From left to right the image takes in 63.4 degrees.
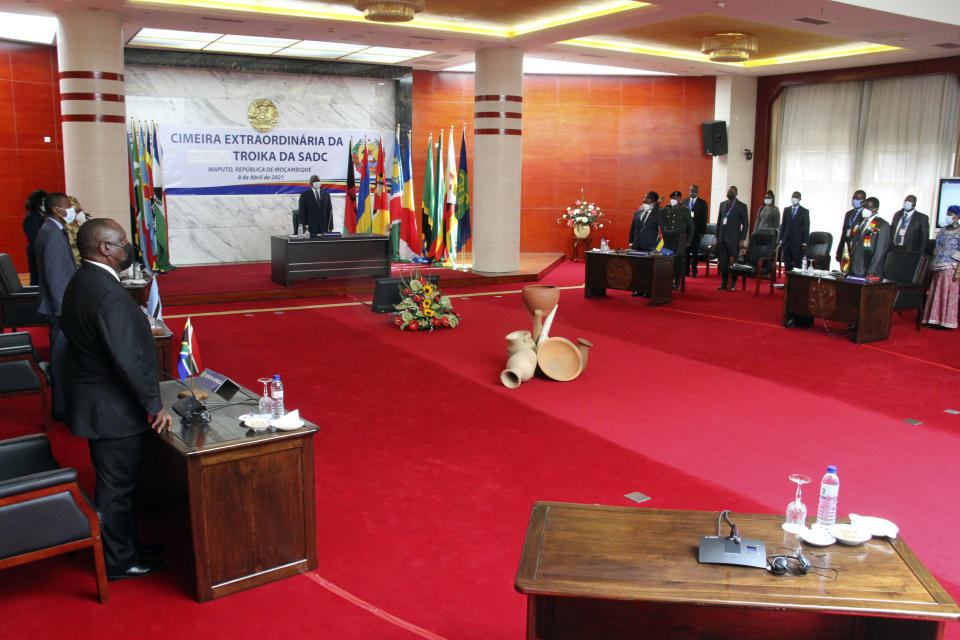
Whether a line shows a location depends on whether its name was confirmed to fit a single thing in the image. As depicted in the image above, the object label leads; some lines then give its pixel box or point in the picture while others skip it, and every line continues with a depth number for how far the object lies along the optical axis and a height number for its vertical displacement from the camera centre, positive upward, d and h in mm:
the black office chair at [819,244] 12281 -552
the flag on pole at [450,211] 13898 -124
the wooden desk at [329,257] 11617 -836
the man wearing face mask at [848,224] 10836 -201
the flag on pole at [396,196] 13836 +128
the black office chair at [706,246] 13753 -685
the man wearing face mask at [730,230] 12695 -358
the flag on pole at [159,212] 12562 -194
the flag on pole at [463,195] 13859 +162
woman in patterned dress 9586 -826
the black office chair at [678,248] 11867 -627
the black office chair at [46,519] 3129 -1312
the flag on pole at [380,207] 14016 -70
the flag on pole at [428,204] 14039 -6
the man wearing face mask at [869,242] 9961 -420
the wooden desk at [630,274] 10945 -976
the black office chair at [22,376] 5480 -1251
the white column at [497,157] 12570 +781
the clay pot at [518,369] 6820 -1434
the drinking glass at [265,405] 3721 -970
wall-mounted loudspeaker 15203 +1375
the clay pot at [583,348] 7122 -1312
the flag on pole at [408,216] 14055 -229
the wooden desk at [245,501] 3309 -1310
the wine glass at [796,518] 2741 -1103
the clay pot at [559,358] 7047 -1374
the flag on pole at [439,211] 13984 -129
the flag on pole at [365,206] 13750 -55
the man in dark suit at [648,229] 11469 -324
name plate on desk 3984 -940
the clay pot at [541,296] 7992 -933
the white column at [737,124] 15195 +1649
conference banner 13431 +773
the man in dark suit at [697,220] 13711 -221
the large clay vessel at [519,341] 7195 -1259
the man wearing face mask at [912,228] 10211 -233
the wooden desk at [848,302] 8703 -1066
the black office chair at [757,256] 12039 -744
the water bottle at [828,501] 2805 -1043
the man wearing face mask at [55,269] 5281 -485
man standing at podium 12180 -137
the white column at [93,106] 9797 +1184
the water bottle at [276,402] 3707 -952
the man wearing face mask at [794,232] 12352 -366
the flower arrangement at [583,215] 15908 -187
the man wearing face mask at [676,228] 11898 -324
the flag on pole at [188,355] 4562 -910
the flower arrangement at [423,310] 9047 -1230
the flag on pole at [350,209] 13742 -112
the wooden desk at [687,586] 2326 -1154
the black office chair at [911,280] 9570 -863
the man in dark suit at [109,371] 3242 -722
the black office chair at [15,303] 7551 -1022
